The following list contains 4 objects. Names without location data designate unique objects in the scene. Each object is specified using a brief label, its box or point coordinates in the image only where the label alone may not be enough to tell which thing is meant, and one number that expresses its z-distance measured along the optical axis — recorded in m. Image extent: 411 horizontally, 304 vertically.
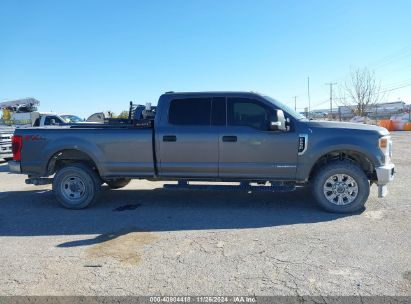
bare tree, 38.84
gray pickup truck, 5.84
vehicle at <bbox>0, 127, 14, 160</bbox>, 13.57
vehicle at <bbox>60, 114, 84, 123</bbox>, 17.34
